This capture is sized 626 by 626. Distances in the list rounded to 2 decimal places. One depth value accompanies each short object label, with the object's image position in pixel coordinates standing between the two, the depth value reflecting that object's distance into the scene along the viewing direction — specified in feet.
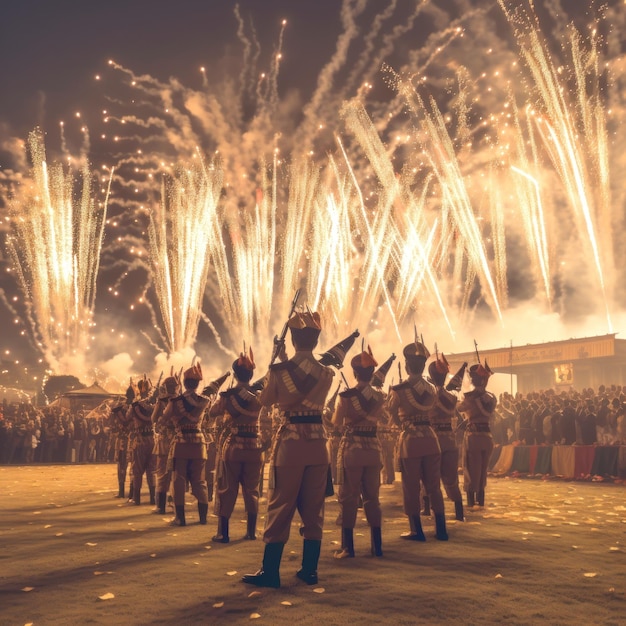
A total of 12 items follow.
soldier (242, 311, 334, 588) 19.69
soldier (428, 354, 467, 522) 32.42
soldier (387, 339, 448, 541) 26.94
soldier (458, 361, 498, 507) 37.65
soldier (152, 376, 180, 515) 35.01
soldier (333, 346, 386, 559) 23.90
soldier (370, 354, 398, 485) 51.70
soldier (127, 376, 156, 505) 40.29
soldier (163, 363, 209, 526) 31.83
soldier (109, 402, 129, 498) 44.83
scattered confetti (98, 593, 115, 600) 17.92
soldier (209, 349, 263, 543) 26.94
